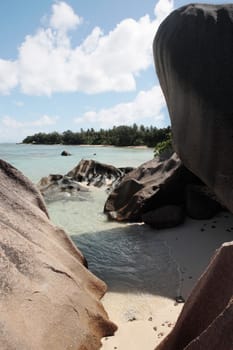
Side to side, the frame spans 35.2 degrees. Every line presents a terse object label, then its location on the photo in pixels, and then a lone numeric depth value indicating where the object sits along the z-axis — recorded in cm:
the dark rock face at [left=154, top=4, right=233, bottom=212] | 550
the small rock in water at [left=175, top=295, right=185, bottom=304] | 451
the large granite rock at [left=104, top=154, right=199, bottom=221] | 823
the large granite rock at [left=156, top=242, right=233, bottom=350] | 228
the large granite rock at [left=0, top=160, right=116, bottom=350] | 285
